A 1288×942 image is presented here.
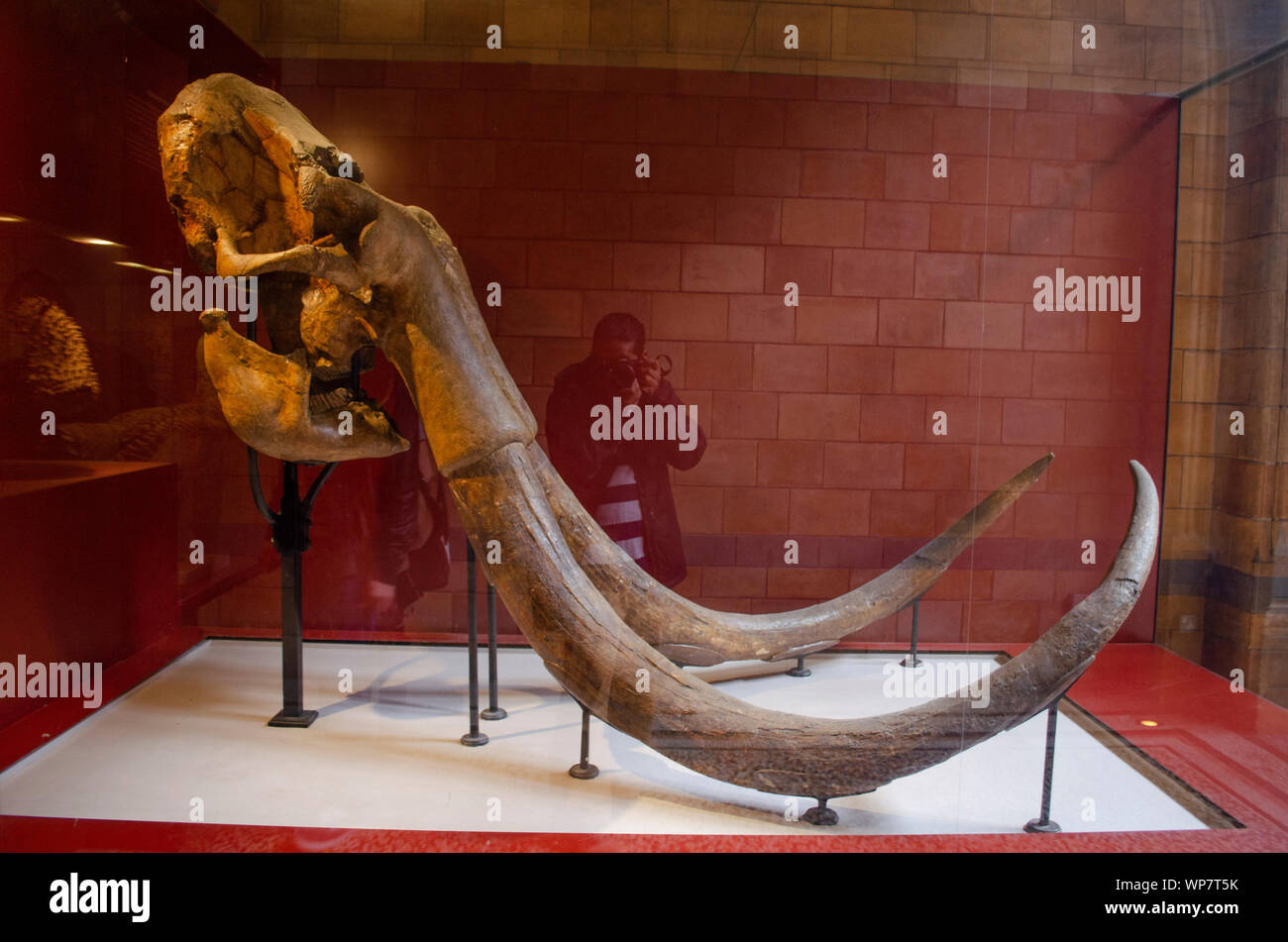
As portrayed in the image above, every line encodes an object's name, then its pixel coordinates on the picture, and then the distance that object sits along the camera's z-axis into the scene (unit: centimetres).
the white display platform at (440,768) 193
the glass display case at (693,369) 190
